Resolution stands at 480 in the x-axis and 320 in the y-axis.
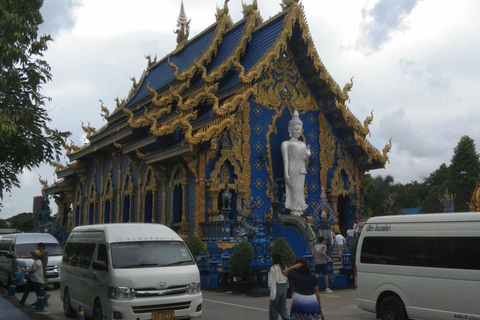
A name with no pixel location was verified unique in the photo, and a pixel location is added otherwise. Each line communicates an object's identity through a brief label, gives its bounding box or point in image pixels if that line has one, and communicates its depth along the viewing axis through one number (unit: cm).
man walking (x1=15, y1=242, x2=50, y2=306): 1228
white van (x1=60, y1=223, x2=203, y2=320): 838
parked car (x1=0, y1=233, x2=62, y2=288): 1572
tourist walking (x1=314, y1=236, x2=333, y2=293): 1371
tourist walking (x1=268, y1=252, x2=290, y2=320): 805
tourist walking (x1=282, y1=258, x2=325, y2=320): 676
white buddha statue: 1989
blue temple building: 1894
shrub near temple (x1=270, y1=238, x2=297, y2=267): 1445
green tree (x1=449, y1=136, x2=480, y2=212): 4006
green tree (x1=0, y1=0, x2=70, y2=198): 934
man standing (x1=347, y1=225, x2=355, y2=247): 1959
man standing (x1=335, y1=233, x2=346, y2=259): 1922
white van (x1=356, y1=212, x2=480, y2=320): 835
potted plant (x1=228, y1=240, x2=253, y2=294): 1405
